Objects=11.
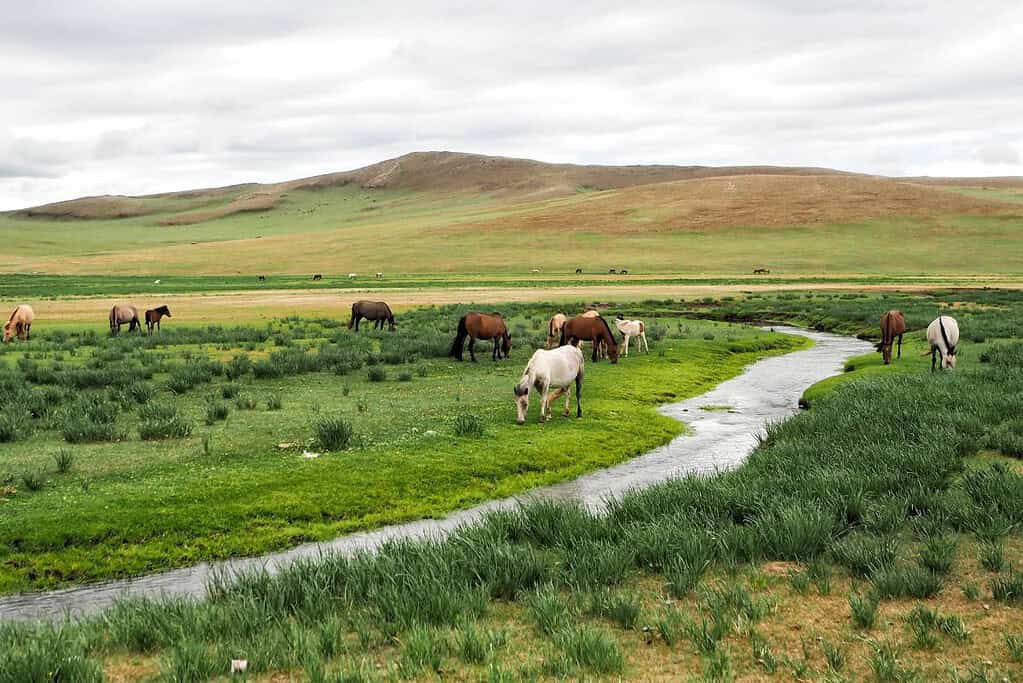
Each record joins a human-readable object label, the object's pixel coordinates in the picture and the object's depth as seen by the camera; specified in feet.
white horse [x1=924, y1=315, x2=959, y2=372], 70.49
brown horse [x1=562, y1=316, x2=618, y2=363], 84.02
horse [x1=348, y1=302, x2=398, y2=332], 120.26
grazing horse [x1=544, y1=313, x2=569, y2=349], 91.15
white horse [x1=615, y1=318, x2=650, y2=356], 94.48
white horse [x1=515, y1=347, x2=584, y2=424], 55.36
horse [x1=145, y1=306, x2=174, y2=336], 121.80
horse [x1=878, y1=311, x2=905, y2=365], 82.17
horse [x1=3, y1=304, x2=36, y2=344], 108.68
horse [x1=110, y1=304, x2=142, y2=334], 118.83
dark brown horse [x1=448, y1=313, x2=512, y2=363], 84.07
